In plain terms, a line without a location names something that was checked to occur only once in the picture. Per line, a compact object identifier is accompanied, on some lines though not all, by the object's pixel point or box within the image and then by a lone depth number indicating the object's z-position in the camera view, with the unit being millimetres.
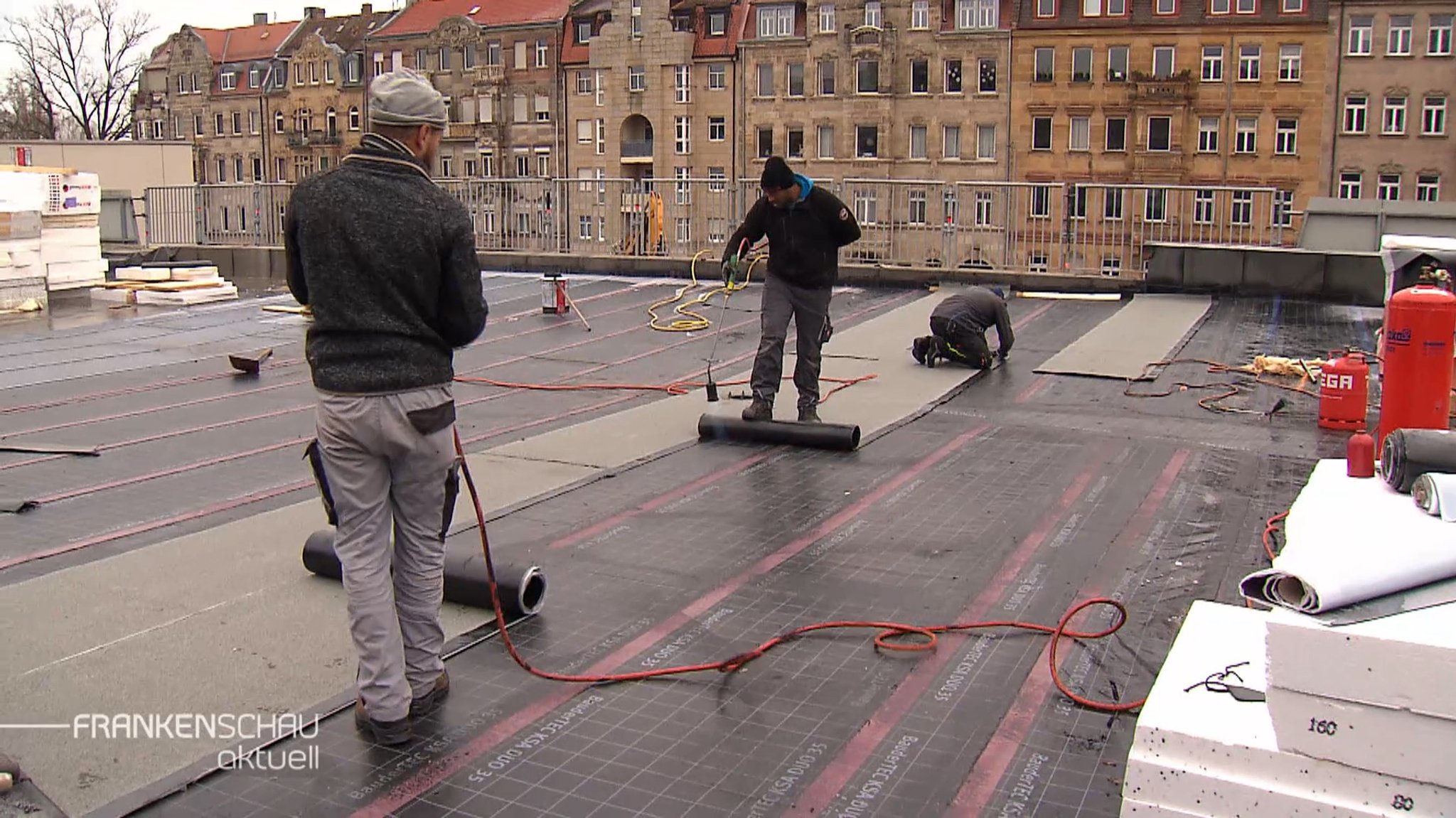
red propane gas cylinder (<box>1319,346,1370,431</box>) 8523
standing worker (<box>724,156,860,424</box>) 8289
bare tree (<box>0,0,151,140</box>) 60562
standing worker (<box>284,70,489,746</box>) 3861
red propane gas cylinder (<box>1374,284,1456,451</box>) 7301
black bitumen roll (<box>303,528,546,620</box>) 5008
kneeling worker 10711
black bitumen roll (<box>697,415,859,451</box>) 7926
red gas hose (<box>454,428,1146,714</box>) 4477
